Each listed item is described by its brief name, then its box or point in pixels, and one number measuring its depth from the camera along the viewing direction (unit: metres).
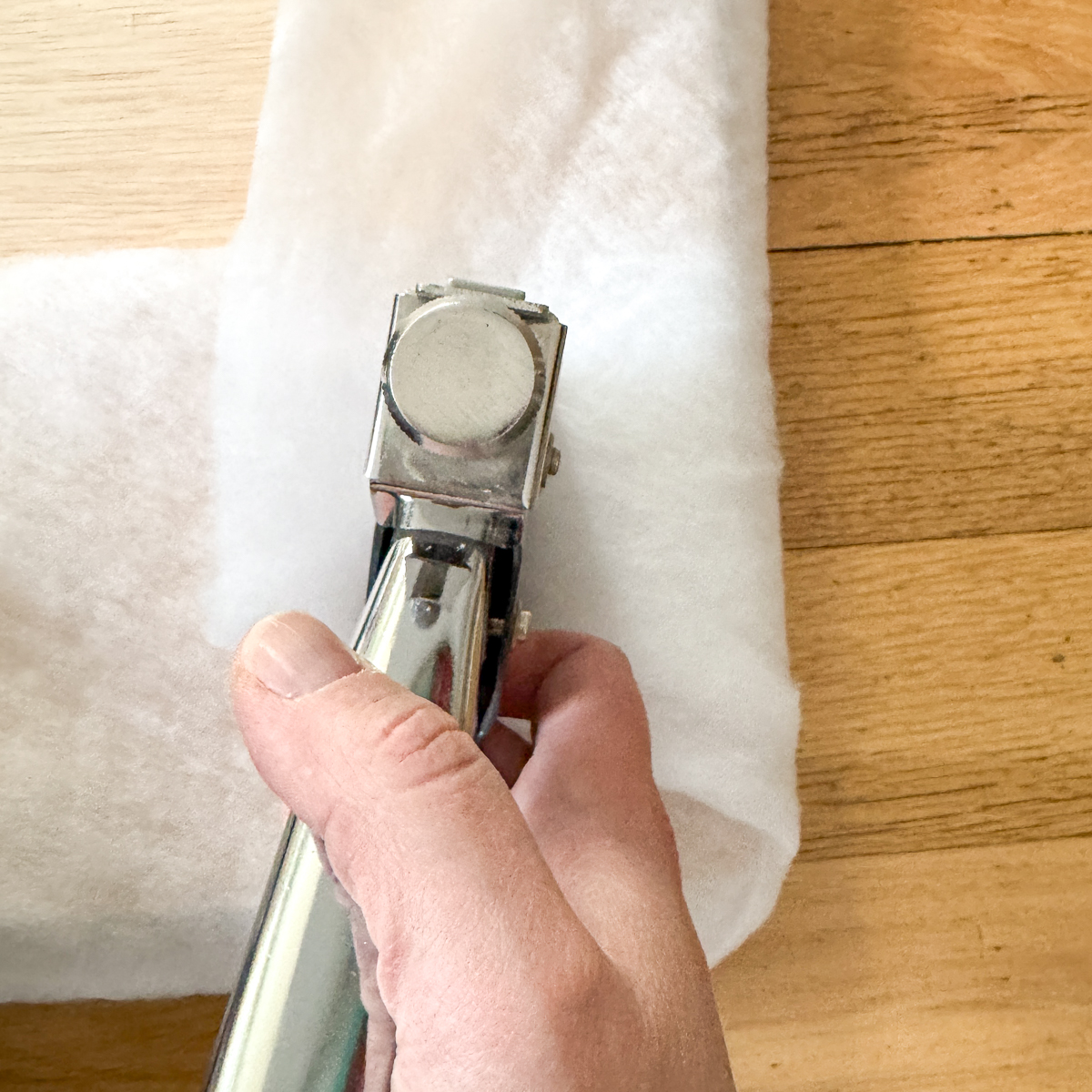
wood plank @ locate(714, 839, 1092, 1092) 0.27
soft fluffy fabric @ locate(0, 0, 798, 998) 0.25
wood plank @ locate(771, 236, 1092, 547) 0.28
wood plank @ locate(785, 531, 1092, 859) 0.27
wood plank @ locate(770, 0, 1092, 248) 0.28
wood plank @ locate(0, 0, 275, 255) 0.27
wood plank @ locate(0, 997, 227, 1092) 0.26
